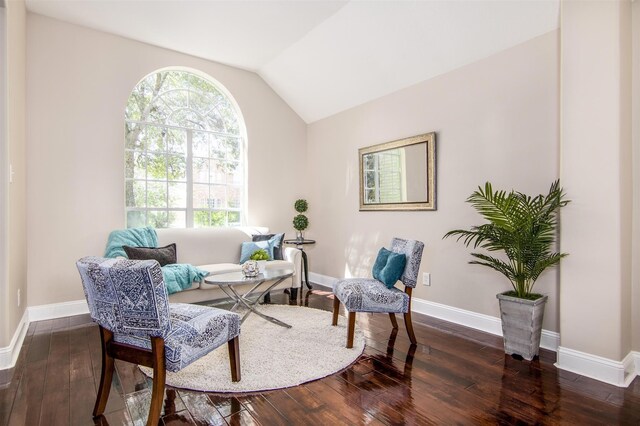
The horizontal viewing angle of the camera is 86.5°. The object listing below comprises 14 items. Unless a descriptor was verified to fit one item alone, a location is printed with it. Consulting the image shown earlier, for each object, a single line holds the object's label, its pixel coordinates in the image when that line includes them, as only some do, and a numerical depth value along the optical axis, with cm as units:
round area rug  216
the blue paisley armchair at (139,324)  161
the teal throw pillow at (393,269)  292
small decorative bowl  301
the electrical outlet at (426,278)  367
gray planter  251
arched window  424
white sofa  395
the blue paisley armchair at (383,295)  272
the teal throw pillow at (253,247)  424
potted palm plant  252
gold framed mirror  365
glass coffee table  284
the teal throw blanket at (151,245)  334
